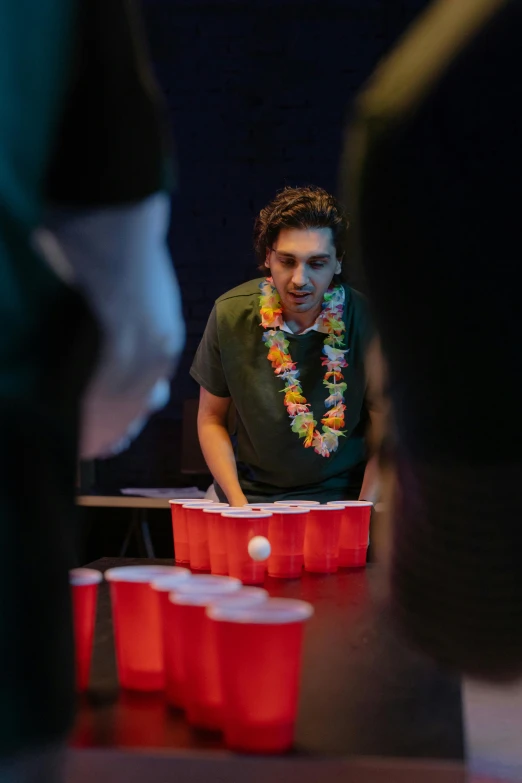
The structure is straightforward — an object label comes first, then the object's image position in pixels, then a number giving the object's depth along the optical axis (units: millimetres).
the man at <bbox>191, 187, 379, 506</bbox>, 5488
